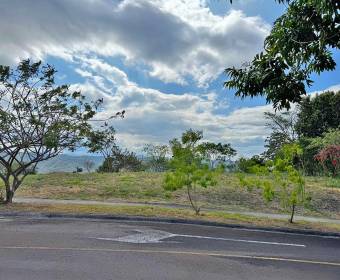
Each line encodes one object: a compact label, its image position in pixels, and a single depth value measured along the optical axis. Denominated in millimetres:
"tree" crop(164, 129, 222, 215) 15148
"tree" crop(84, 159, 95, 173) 49978
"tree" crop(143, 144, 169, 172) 42188
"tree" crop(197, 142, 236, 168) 44416
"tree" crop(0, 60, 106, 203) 15977
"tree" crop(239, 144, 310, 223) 14914
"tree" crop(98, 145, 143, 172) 40947
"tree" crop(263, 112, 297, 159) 46988
